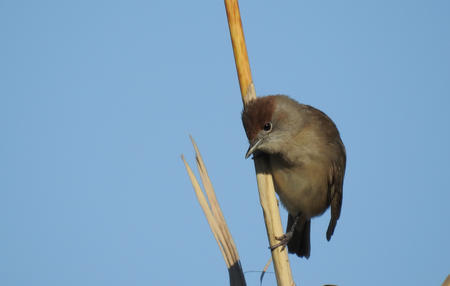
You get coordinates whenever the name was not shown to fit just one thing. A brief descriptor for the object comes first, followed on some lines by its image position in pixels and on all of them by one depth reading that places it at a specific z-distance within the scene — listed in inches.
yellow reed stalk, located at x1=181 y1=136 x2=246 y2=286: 223.6
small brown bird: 311.7
